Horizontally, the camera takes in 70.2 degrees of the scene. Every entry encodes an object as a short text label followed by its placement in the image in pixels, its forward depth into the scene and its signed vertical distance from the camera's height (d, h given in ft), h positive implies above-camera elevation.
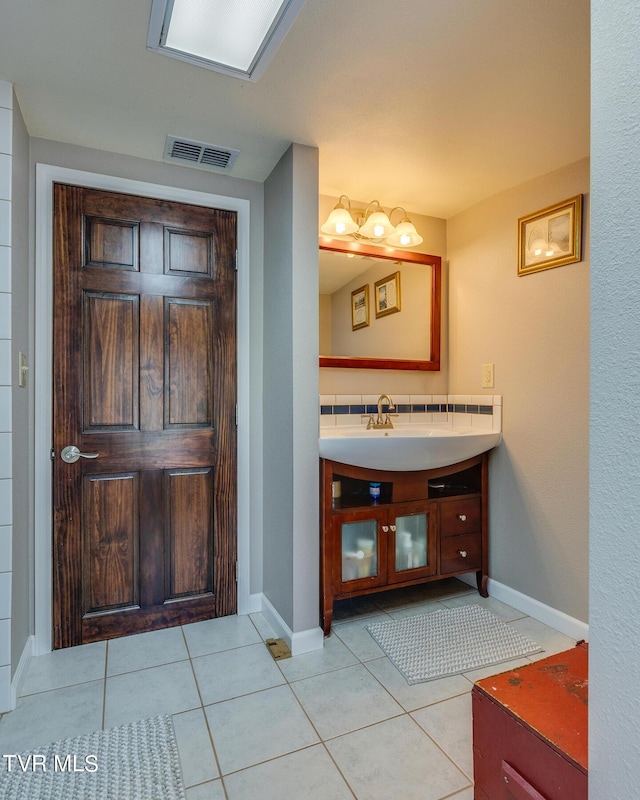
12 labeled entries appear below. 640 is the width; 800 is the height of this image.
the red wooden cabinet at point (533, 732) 3.06 -2.42
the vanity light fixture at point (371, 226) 7.73 +2.96
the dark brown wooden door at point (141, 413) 6.60 -0.28
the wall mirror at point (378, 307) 8.11 +1.65
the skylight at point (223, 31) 4.24 +3.61
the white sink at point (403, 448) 6.59 -0.81
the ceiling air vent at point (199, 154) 6.56 +3.61
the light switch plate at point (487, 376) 8.30 +0.35
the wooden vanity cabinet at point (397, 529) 6.84 -2.20
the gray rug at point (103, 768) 4.18 -3.64
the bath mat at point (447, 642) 6.10 -3.61
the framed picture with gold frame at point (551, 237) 6.82 +2.51
